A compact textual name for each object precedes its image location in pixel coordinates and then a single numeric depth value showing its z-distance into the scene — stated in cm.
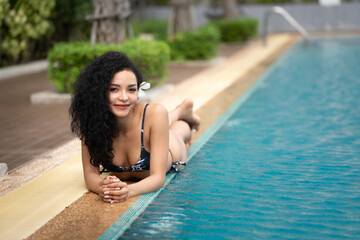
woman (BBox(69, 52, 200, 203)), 368
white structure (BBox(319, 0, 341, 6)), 2847
